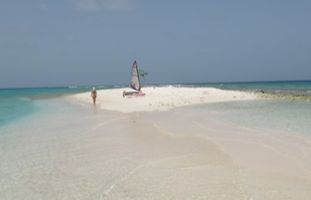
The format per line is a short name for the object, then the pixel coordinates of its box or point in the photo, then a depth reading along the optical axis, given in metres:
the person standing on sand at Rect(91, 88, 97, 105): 36.16
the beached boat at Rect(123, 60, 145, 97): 40.38
